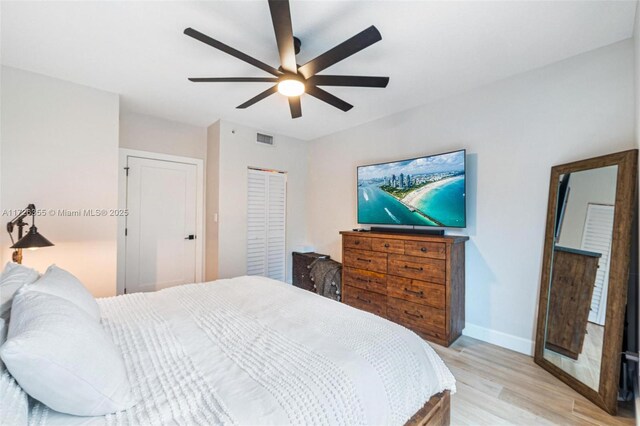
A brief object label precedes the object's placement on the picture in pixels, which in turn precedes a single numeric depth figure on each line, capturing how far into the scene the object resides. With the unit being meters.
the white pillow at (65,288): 1.27
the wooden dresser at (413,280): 2.59
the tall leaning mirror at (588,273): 1.80
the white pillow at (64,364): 0.76
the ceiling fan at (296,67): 1.49
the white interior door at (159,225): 3.56
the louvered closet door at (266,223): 4.15
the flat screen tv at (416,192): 2.79
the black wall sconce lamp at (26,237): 1.97
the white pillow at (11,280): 1.15
